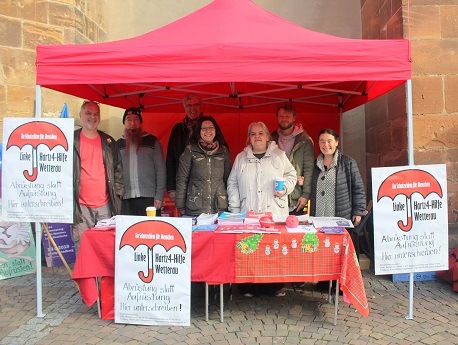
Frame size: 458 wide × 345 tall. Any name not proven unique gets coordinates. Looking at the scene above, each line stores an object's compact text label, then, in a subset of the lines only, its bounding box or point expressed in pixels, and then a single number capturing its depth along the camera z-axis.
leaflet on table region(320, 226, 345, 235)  3.38
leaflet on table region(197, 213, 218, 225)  3.69
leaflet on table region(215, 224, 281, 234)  3.40
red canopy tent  3.50
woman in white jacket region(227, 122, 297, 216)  4.00
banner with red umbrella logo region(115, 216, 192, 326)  3.46
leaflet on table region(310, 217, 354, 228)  3.55
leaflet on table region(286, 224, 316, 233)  3.43
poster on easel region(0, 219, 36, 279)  4.99
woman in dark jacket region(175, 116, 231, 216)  4.17
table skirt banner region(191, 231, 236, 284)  3.44
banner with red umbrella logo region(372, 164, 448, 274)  3.60
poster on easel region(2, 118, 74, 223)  3.71
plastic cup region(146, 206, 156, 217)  3.57
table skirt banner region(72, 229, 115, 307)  3.53
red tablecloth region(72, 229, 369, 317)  3.37
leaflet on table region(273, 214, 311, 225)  3.68
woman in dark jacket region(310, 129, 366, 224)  3.97
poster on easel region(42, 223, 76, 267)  5.38
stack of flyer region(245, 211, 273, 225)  3.62
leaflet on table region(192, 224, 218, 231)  3.51
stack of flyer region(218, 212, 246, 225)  3.65
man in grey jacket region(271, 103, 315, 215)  4.36
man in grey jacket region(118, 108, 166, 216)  4.69
